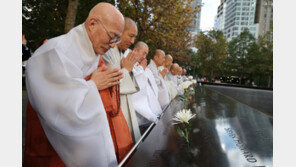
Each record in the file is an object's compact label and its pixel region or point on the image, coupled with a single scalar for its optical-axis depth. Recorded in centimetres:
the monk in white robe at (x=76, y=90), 116
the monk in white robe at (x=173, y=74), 573
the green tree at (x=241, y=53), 3172
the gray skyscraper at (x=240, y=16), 9156
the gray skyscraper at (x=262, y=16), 6981
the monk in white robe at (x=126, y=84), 212
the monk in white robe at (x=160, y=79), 429
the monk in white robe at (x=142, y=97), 266
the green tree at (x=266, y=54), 2807
